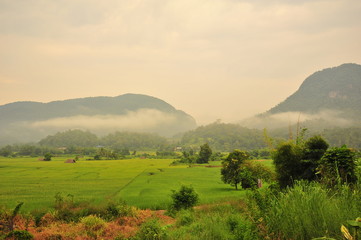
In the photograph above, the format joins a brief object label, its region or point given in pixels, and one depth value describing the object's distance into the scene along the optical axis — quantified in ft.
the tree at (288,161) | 54.19
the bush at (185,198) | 62.64
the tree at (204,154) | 249.55
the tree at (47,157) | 261.15
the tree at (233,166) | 92.12
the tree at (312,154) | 50.72
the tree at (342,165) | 35.32
